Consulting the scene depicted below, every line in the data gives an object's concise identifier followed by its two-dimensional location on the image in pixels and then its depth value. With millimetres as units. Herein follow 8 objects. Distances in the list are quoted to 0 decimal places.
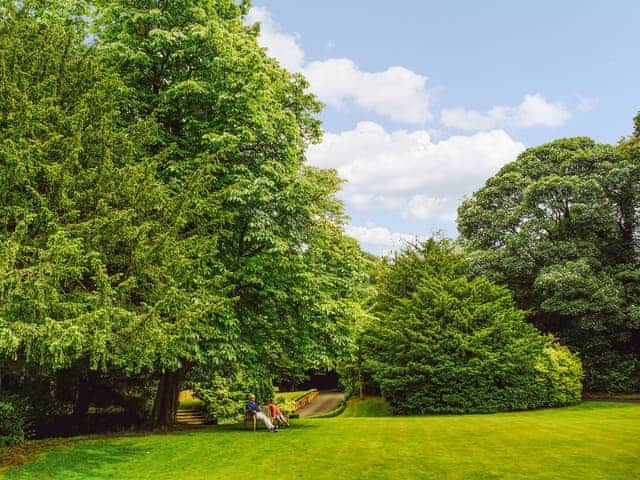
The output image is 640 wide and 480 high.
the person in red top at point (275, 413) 14320
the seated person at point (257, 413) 13734
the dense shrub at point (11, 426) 12000
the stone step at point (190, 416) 20312
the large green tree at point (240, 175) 13438
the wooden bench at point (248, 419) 14814
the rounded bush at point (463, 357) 21469
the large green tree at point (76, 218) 8539
